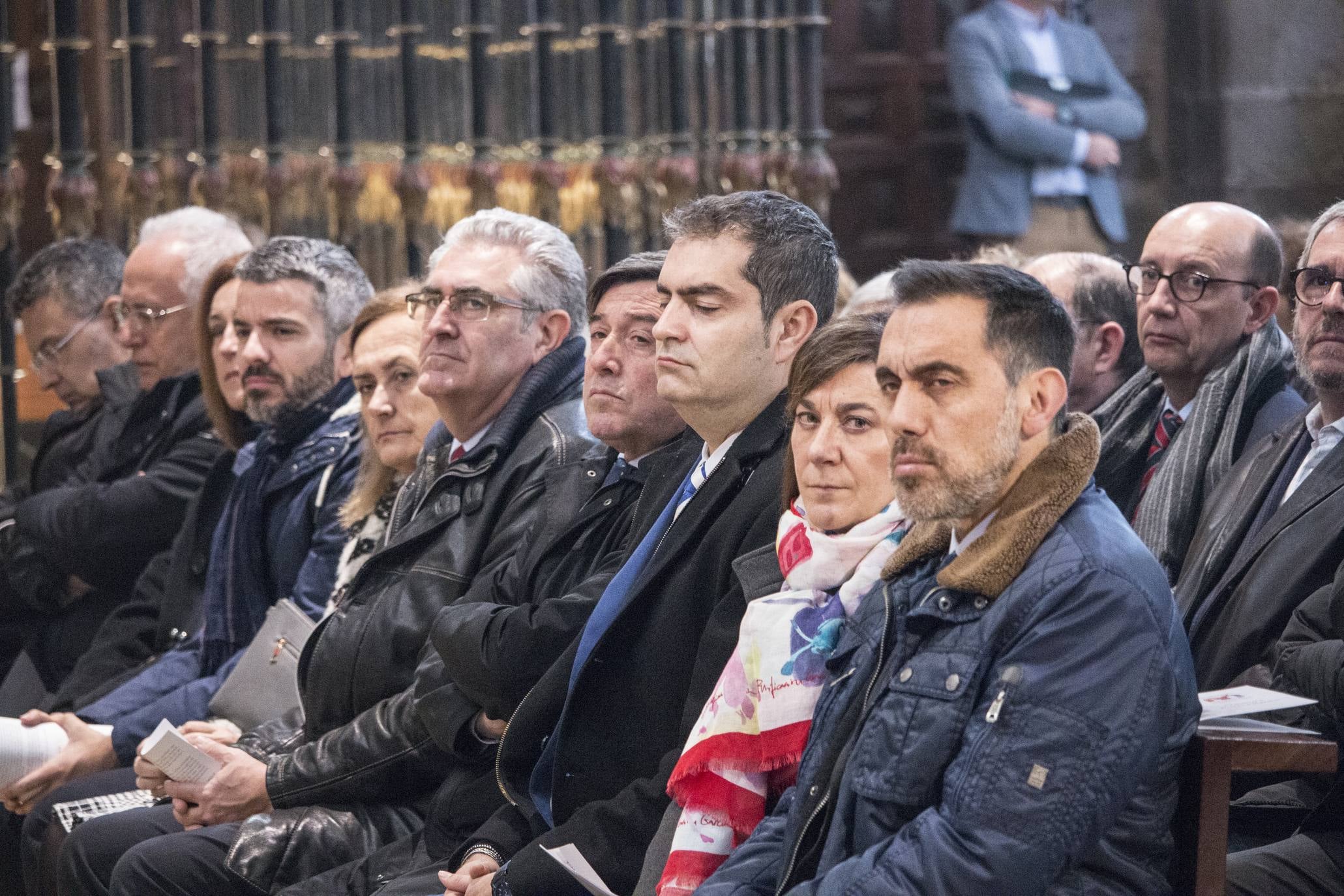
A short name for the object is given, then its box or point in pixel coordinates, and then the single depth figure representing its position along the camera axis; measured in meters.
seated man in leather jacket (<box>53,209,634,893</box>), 6.59
